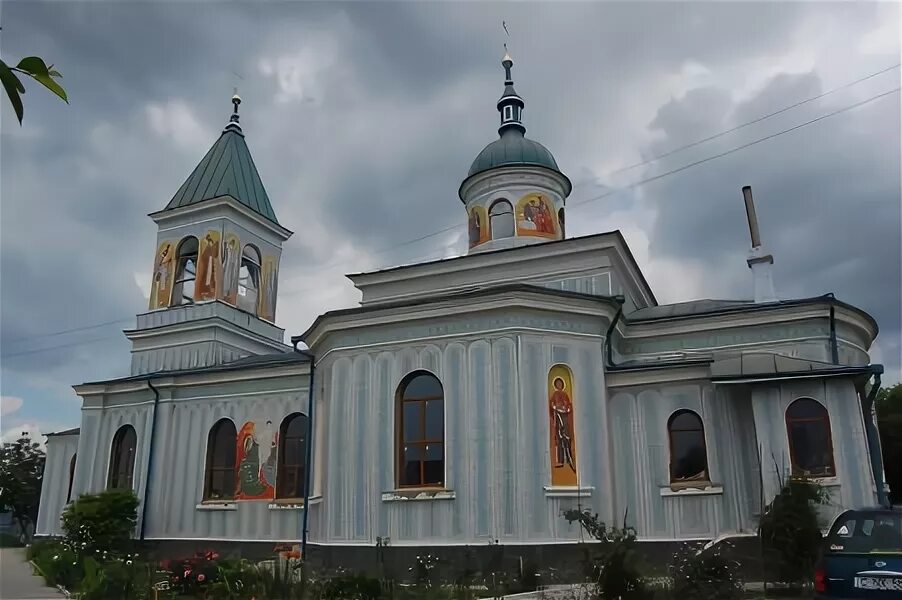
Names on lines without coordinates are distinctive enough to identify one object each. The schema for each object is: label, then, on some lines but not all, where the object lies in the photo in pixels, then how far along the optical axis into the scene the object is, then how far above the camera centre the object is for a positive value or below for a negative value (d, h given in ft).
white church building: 43.55 +7.10
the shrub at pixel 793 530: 35.65 -0.45
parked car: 22.59 -1.14
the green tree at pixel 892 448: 100.17 +9.43
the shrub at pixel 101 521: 56.24 +0.39
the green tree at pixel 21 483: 109.60 +6.34
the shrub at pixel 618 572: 29.68 -1.97
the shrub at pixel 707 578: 30.37 -2.31
